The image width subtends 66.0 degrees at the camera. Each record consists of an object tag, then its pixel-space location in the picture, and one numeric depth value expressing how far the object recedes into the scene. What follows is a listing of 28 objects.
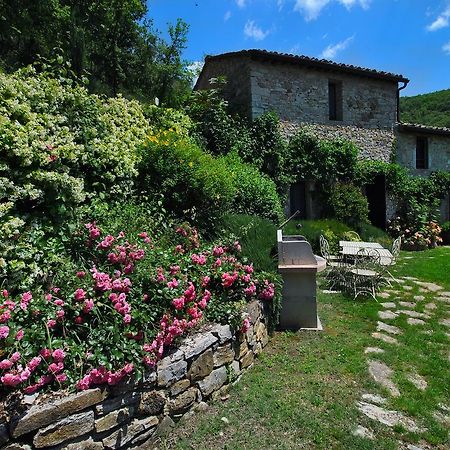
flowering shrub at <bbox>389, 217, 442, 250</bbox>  12.44
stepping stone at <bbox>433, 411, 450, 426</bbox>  2.93
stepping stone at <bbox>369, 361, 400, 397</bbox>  3.36
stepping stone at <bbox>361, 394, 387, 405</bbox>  3.15
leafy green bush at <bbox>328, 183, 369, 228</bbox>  11.77
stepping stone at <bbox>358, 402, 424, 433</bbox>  2.85
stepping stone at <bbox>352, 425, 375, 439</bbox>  2.68
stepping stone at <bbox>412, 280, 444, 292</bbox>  6.91
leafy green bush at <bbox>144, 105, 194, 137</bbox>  6.86
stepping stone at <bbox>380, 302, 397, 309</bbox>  5.84
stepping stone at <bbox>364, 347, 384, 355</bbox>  4.12
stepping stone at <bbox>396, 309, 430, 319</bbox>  5.43
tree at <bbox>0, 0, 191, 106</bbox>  10.91
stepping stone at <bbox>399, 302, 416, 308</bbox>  5.89
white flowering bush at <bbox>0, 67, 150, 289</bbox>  2.78
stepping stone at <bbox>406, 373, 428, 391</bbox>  3.46
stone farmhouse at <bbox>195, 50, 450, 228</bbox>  10.98
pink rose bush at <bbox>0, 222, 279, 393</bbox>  2.14
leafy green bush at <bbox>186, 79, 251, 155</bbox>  9.63
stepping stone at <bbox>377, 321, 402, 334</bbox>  4.81
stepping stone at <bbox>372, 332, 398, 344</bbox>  4.47
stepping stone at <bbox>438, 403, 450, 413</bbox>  3.10
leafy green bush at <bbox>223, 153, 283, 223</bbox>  6.81
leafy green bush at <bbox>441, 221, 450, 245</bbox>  13.68
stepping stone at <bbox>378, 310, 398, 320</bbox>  5.35
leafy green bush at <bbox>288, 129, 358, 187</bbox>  11.52
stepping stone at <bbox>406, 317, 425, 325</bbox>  5.14
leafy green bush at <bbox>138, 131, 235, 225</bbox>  4.84
